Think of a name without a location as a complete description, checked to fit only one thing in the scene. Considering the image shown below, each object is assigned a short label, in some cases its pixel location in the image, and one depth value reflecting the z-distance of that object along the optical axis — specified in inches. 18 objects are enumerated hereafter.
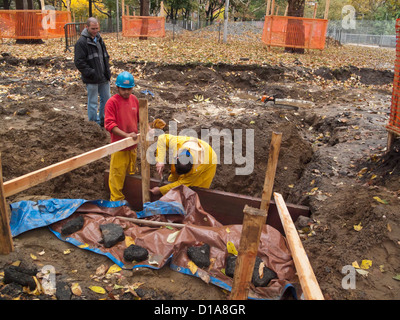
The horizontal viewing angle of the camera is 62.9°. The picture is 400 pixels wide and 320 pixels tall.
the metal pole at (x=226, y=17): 695.9
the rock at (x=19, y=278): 107.9
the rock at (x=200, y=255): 128.6
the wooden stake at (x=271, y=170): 148.6
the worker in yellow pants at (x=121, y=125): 180.4
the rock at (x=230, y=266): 126.4
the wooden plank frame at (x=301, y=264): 87.2
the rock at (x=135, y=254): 129.7
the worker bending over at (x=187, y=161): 168.1
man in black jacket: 247.4
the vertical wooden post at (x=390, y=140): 192.4
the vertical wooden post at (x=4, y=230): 115.3
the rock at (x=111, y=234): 138.2
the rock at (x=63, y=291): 108.7
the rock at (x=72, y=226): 143.6
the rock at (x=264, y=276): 122.6
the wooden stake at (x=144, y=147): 171.9
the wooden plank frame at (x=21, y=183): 117.3
